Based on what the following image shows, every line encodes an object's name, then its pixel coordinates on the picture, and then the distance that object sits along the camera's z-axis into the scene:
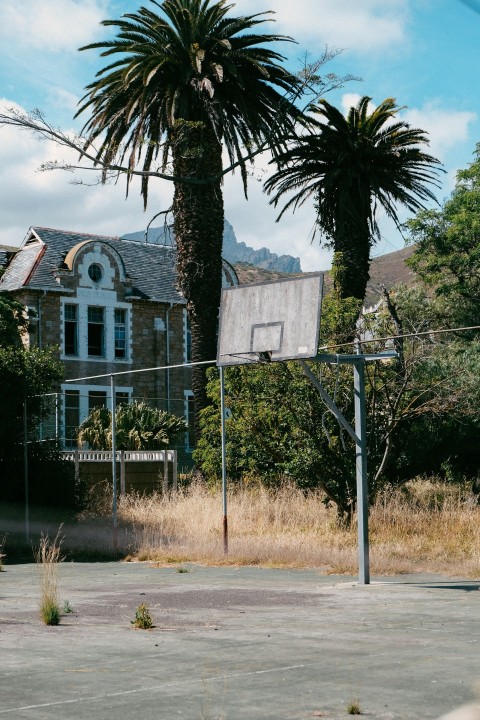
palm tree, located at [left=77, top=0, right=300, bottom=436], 28.47
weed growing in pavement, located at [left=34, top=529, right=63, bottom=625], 11.39
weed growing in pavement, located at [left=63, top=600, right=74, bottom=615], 12.31
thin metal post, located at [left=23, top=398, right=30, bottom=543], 22.42
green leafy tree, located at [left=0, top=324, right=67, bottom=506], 22.88
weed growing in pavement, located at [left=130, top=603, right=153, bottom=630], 11.02
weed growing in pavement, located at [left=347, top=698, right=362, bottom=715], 6.91
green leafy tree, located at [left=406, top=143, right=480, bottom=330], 36.03
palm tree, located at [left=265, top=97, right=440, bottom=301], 30.94
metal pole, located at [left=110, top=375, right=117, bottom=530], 20.77
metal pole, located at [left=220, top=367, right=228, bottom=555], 18.89
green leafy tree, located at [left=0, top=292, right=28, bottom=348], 24.17
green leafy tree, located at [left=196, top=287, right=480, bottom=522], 21.77
